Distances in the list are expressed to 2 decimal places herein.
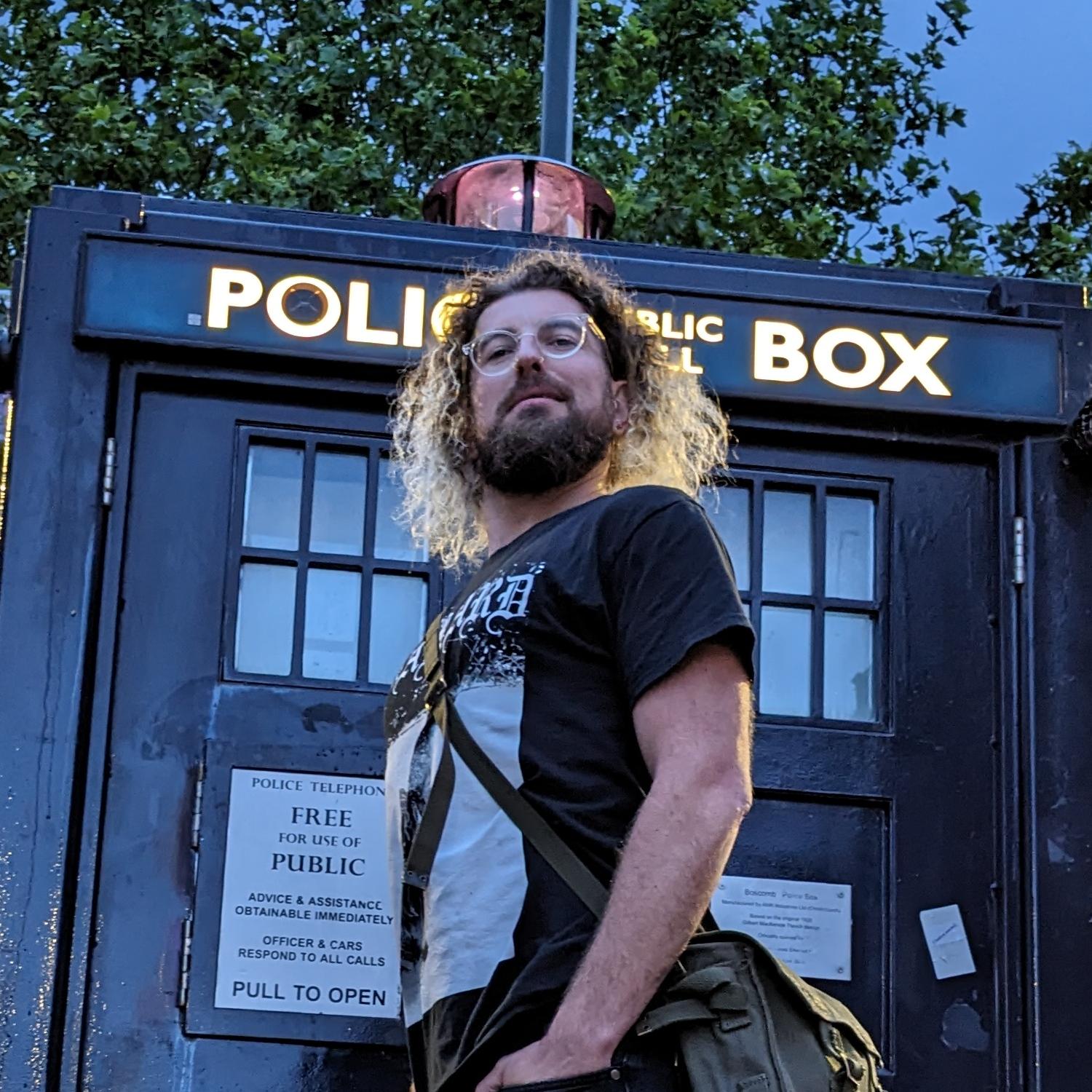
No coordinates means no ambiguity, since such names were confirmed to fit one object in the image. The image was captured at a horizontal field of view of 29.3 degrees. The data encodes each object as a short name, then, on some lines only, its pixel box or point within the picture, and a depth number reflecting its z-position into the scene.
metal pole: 5.52
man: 2.12
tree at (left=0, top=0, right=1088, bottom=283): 12.23
